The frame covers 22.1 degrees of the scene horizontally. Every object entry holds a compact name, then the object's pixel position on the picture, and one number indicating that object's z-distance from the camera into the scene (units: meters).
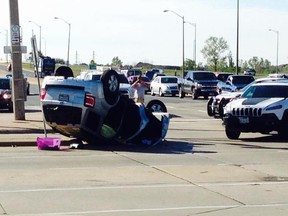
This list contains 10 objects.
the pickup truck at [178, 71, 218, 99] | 51.03
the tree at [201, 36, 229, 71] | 120.81
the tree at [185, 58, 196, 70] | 124.76
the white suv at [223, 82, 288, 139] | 19.81
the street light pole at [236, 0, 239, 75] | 62.91
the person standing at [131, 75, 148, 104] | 30.34
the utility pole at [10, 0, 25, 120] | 23.72
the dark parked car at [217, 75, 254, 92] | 46.06
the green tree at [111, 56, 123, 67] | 167.62
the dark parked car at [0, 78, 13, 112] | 34.22
